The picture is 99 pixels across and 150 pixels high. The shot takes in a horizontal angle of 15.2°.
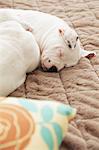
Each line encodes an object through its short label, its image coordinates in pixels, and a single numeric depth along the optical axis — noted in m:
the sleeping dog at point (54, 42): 1.31
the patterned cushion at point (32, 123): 0.78
